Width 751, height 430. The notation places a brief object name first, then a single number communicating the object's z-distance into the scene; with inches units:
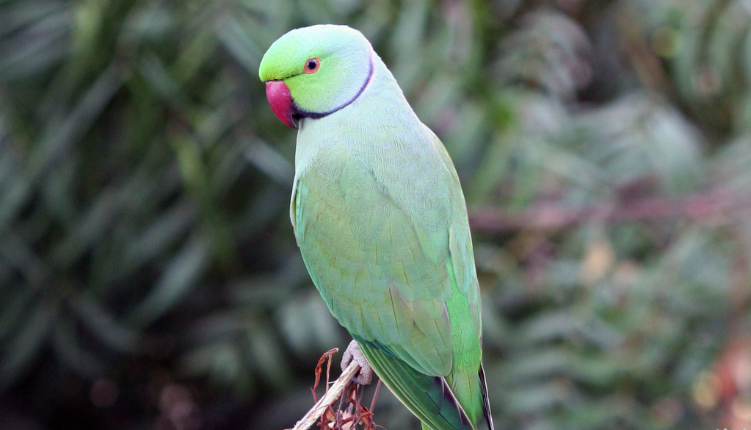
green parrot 123.1
